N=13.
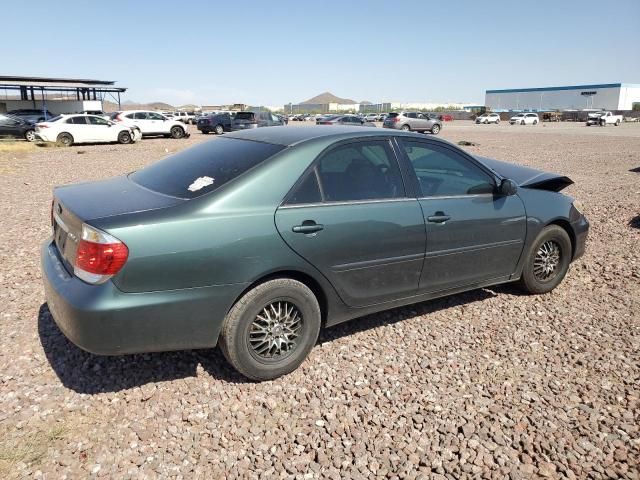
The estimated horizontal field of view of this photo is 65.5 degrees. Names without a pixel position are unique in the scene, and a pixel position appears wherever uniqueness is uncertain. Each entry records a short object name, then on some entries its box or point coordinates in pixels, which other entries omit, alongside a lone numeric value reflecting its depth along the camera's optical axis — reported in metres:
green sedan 2.79
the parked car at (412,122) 35.75
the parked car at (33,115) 27.89
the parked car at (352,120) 33.94
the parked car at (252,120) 29.50
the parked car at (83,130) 21.02
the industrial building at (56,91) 35.69
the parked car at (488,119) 66.81
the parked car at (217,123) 30.66
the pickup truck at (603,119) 56.03
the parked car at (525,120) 62.81
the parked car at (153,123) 25.92
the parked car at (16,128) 23.48
